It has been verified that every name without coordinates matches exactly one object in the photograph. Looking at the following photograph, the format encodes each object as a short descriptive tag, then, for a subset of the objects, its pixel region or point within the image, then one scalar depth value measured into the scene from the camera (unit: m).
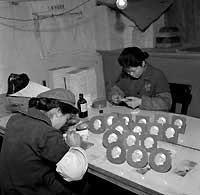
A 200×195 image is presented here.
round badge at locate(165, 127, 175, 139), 1.57
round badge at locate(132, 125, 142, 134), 1.62
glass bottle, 2.07
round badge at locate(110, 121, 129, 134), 1.64
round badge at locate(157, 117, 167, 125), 1.71
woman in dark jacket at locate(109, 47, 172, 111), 2.08
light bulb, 2.07
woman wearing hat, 1.28
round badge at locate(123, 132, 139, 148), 1.48
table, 1.16
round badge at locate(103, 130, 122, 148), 1.54
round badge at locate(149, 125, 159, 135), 1.61
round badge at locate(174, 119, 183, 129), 1.68
